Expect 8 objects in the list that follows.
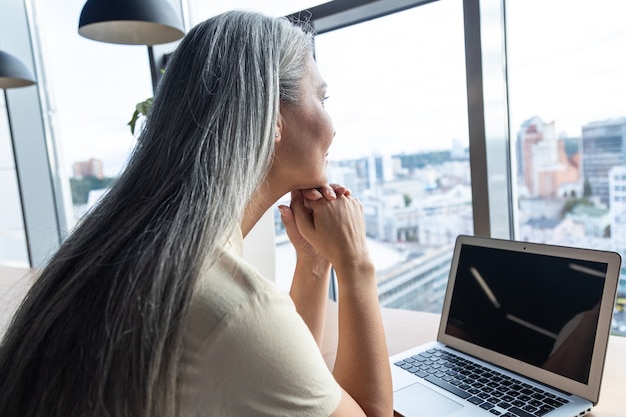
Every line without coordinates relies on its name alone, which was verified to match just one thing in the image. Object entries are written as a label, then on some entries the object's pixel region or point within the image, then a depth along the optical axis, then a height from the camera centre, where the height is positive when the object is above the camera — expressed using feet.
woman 1.68 -0.46
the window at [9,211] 10.43 -0.57
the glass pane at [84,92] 8.80 +1.67
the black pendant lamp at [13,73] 6.67 +1.59
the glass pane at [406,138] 5.09 +0.19
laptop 2.61 -1.22
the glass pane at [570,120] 4.16 +0.18
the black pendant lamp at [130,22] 4.34 +1.51
